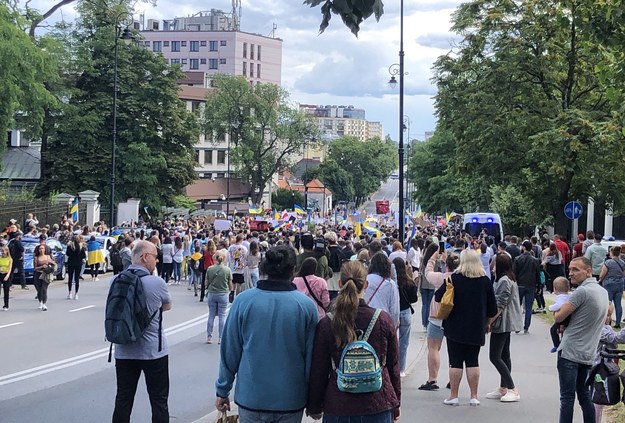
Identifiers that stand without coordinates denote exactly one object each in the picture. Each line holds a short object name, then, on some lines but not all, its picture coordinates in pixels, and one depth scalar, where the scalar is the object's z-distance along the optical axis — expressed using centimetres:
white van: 3881
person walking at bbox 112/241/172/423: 690
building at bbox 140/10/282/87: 13588
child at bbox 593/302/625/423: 743
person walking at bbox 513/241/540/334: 1573
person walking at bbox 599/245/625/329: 1538
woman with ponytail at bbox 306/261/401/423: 513
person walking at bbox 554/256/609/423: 739
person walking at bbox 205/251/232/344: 1448
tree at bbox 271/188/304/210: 10922
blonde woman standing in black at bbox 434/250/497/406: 864
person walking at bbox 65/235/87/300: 2125
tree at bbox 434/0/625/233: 2853
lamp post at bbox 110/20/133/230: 4003
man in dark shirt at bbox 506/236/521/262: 1876
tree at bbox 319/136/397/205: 14200
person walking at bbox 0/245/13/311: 1856
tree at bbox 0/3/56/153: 3716
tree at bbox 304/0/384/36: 647
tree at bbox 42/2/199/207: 5144
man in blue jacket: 516
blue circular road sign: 2645
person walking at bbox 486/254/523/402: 938
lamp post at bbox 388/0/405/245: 2753
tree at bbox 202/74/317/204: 9019
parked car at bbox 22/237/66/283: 2511
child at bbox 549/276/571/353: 763
